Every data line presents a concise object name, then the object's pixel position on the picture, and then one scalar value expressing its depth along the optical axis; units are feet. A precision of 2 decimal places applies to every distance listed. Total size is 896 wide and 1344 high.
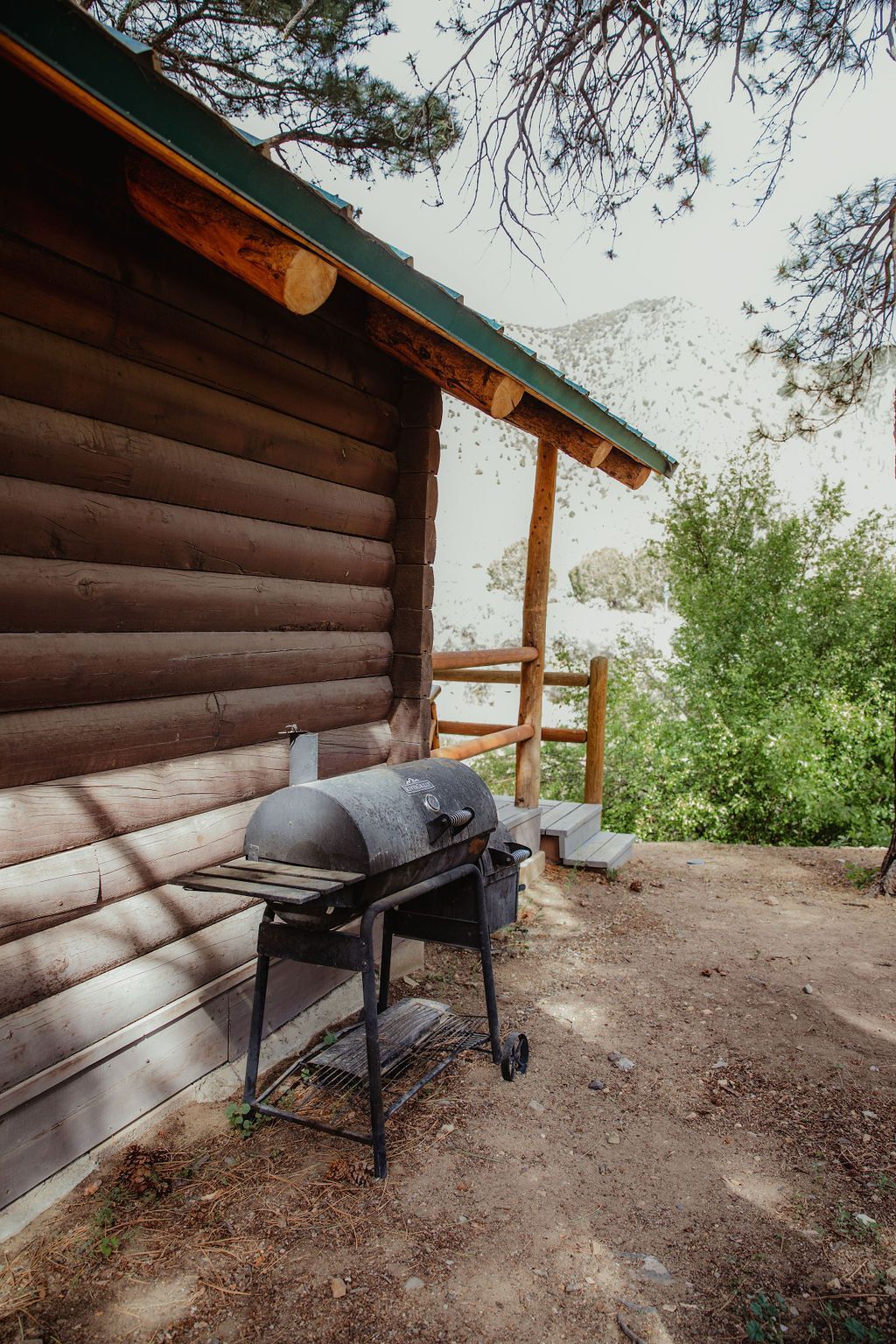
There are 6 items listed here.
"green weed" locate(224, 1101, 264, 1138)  9.85
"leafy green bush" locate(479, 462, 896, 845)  33.06
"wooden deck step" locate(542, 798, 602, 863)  23.08
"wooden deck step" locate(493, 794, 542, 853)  20.92
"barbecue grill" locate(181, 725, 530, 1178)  8.84
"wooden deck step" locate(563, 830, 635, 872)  22.93
